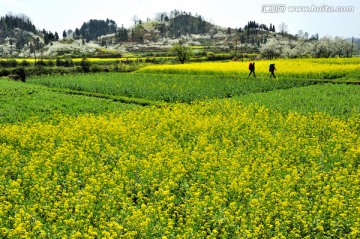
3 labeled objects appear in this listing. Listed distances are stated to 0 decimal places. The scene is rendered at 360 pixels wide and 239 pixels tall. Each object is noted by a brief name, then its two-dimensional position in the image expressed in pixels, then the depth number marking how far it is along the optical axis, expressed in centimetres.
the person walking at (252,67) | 4854
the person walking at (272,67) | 4710
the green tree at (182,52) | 9506
